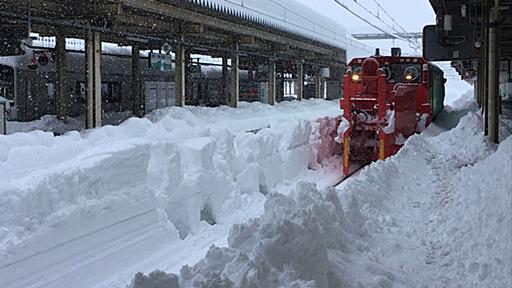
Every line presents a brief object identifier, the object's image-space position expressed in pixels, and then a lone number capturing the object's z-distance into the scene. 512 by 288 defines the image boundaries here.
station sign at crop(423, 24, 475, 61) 12.75
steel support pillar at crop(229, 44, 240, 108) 22.53
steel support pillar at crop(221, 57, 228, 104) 29.22
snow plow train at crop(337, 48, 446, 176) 14.74
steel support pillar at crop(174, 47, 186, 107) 19.30
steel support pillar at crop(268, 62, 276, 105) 27.58
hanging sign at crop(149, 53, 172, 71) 19.44
